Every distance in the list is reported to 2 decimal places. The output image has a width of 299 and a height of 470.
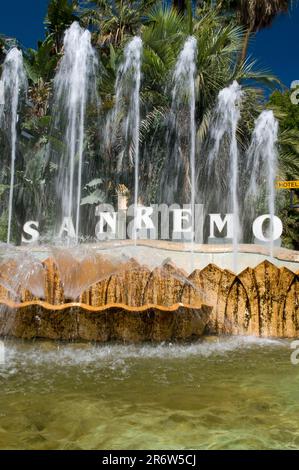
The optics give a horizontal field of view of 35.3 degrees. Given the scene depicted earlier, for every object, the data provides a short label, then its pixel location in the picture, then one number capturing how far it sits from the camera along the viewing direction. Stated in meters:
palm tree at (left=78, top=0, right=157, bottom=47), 18.92
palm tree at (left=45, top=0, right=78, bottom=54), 18.44
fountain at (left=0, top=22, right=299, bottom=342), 5.34
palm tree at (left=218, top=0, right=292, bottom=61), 20.27
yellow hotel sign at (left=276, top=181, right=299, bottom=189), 9.23
